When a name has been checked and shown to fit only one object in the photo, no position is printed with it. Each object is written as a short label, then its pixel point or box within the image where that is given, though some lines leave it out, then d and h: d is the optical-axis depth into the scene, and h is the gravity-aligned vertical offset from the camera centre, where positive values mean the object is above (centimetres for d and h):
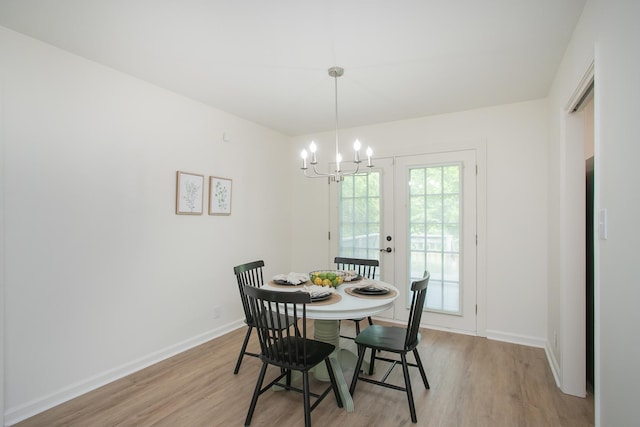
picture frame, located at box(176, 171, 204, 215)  319 +21
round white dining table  210 -64
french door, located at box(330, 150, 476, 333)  369 -14
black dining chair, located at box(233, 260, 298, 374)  262 -61
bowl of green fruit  258 -51
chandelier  252 +52
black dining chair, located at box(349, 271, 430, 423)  213 -89
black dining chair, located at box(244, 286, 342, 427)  189 -89
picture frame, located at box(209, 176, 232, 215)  355 +22
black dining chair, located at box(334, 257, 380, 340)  328 -48
